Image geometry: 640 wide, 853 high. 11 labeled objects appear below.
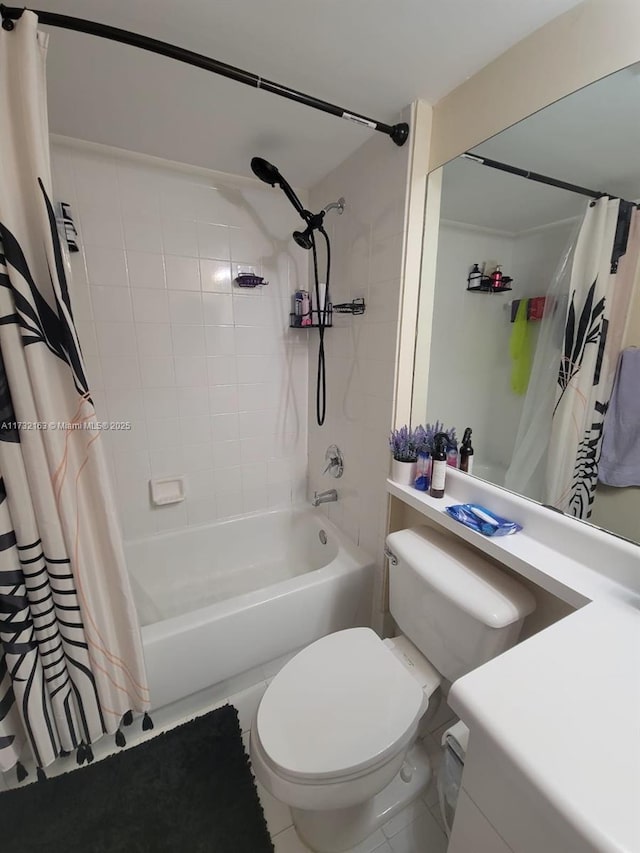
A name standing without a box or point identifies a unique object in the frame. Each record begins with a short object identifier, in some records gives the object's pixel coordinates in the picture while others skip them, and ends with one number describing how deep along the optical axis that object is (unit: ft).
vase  4.21
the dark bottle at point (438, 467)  3.84
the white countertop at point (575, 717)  1.27
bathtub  3.96
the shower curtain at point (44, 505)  2.49
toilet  2.68
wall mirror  3.01
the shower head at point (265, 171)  4.10
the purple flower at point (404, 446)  4.25
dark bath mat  3.23
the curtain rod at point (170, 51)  2.36
